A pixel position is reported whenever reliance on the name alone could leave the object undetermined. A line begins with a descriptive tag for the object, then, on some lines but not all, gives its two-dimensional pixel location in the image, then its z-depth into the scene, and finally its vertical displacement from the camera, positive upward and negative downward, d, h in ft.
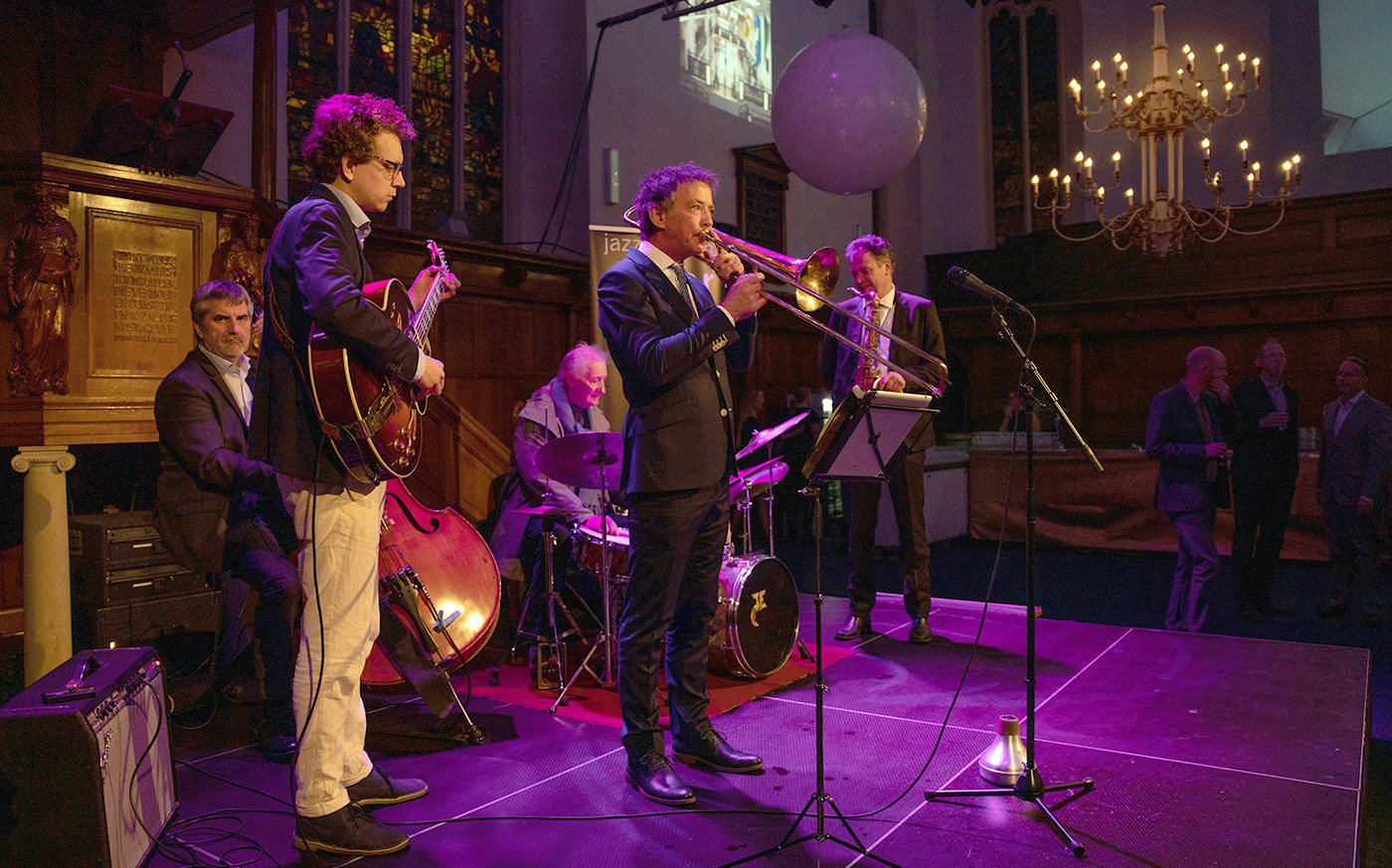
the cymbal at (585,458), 12.44 -0.07
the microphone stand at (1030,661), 8.83 -1.89
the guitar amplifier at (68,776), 6.79 -2.23
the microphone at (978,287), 9.18 +1.53
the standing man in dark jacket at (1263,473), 20.36 -0.53
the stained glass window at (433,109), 29.96 +10.56
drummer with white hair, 14.62 -0.56
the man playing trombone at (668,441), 9.33 +0.10
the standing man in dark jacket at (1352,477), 20.42 -0.62
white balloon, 19.38 +6.78
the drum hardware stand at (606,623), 13.30 -2.35
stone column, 13.38 -1.57
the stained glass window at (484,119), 31.14 +10.64
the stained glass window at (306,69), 26.18 +10.53
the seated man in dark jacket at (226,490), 11.09 -0.39
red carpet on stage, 12.46 -3.25
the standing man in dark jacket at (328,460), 7.72 -0.04
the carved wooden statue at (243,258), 17.06 +3.44
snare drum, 13.29 -1.35
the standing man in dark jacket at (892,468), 15.30 -0.22
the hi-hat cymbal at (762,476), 12.94 -0.32
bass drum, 13.23 -2.29
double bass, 11.89 -1.54
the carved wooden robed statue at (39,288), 15.06 +2.60
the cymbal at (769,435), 12.30 +0.21
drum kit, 12.62 -1.71
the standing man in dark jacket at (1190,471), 17.10 -0.40
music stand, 9.22 +0.13
